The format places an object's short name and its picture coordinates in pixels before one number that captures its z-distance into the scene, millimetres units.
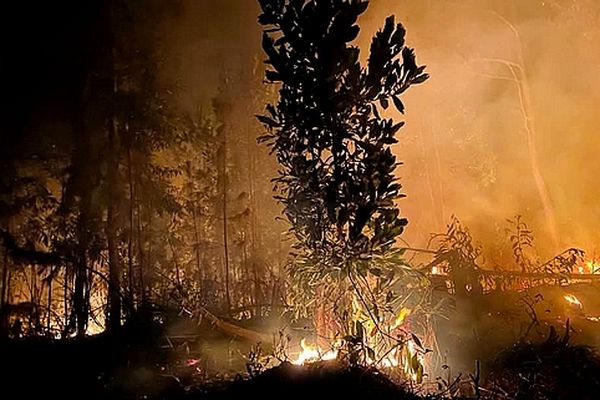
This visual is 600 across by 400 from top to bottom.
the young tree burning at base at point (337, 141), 6035
